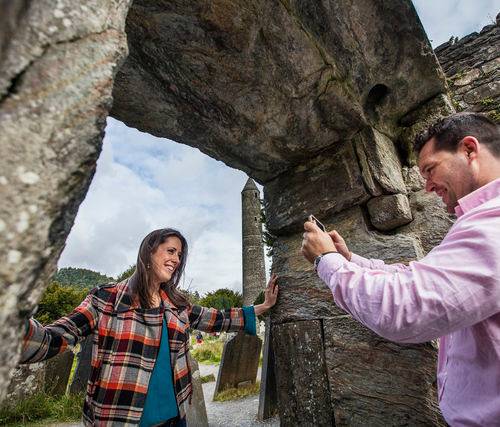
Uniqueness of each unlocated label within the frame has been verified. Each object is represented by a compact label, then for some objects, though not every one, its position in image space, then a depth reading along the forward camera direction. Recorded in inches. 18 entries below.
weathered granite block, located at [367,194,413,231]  70.6
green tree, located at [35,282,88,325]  557.9
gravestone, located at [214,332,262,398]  214.4
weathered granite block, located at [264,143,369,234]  75.6
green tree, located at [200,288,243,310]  973.2
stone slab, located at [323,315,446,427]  57.5
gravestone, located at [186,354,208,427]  147.1
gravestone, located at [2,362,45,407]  183.6
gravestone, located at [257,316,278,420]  161.2
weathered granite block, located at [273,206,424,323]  68.1
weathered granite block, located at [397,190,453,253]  67.7
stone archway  58.6
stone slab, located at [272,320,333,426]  69.1
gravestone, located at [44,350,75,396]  201.0
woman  66.3
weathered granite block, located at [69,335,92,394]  205.2
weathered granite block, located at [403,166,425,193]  77.5
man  34.5
